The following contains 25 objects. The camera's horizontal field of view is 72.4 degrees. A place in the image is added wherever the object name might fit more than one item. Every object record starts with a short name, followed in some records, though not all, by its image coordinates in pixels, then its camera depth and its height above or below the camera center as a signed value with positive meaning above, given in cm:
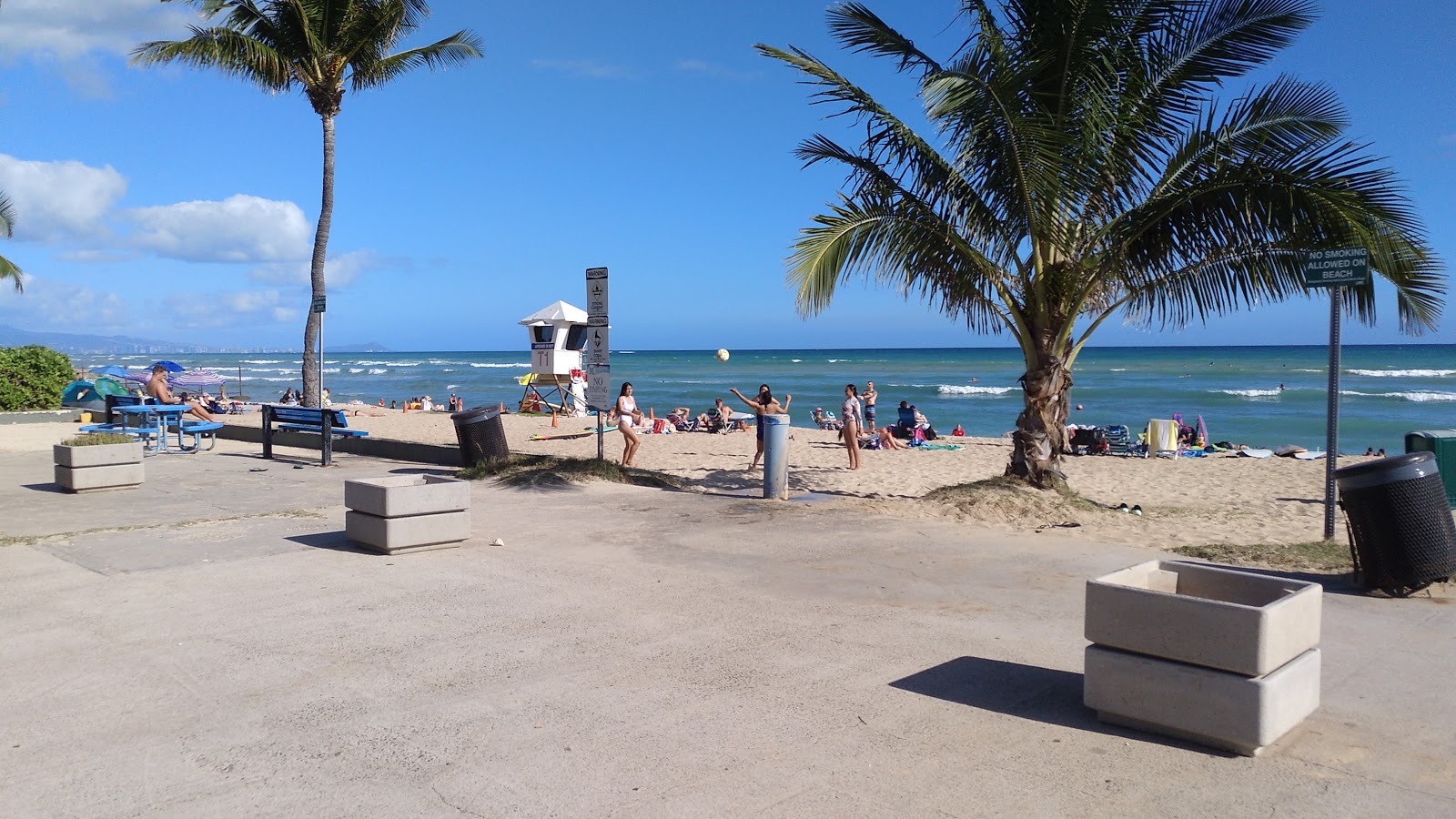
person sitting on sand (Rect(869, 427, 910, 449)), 2059 -176
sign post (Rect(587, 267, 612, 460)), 1189 +16
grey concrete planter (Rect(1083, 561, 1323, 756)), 384 -124
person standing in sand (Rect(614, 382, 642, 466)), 1408 -91
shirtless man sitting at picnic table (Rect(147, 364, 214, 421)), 1503 -45
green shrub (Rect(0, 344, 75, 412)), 2206 -45
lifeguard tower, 2908 +15
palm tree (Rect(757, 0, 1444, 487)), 922 +170
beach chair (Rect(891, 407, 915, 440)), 2200 -155
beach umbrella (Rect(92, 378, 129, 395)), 2092 -61
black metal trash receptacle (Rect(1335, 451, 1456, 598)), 609 -102
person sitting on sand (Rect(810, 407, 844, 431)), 2654 -175
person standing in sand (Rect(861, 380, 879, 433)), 2336 -114
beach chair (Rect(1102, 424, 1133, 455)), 1952 -168
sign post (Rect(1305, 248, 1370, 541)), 764 +61
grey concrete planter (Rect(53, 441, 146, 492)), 1045 -116
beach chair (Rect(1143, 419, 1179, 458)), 1925 -161
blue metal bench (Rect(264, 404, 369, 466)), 1344 -90
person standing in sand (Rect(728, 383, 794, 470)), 1452 -72
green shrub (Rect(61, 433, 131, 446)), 1066 -89
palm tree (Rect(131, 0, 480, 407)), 1688 +537
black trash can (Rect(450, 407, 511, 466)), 1258 -97
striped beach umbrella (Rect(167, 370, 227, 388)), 3192 -68
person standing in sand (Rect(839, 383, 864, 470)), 1545 -107
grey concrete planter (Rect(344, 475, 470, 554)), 745 -120
